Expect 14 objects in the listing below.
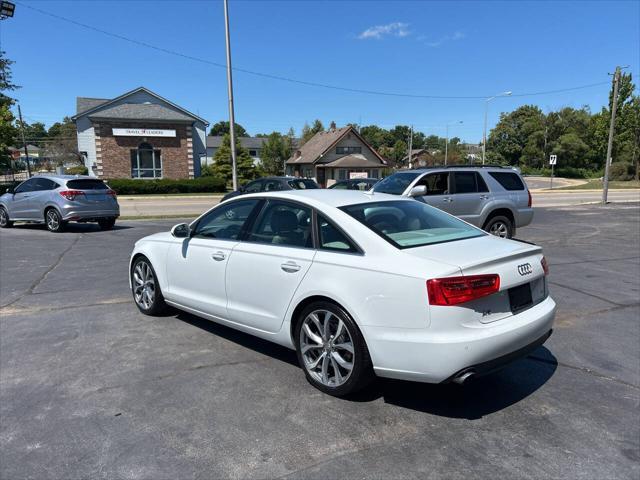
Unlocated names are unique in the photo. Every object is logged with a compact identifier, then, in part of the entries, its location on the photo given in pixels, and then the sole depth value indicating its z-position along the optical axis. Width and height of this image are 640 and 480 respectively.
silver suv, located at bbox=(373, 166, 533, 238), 10.36
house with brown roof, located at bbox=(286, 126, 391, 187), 52.28
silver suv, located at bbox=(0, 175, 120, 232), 13.14
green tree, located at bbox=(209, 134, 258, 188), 44.28
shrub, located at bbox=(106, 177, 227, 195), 32.88
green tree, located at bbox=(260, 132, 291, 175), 60.72
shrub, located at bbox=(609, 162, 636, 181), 62.03
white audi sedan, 3.07
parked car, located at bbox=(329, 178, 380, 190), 15.98
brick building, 36.00
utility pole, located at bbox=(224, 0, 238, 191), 22.86
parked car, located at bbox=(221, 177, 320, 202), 16.59
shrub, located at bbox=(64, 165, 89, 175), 59.97
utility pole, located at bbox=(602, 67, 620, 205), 27.02
